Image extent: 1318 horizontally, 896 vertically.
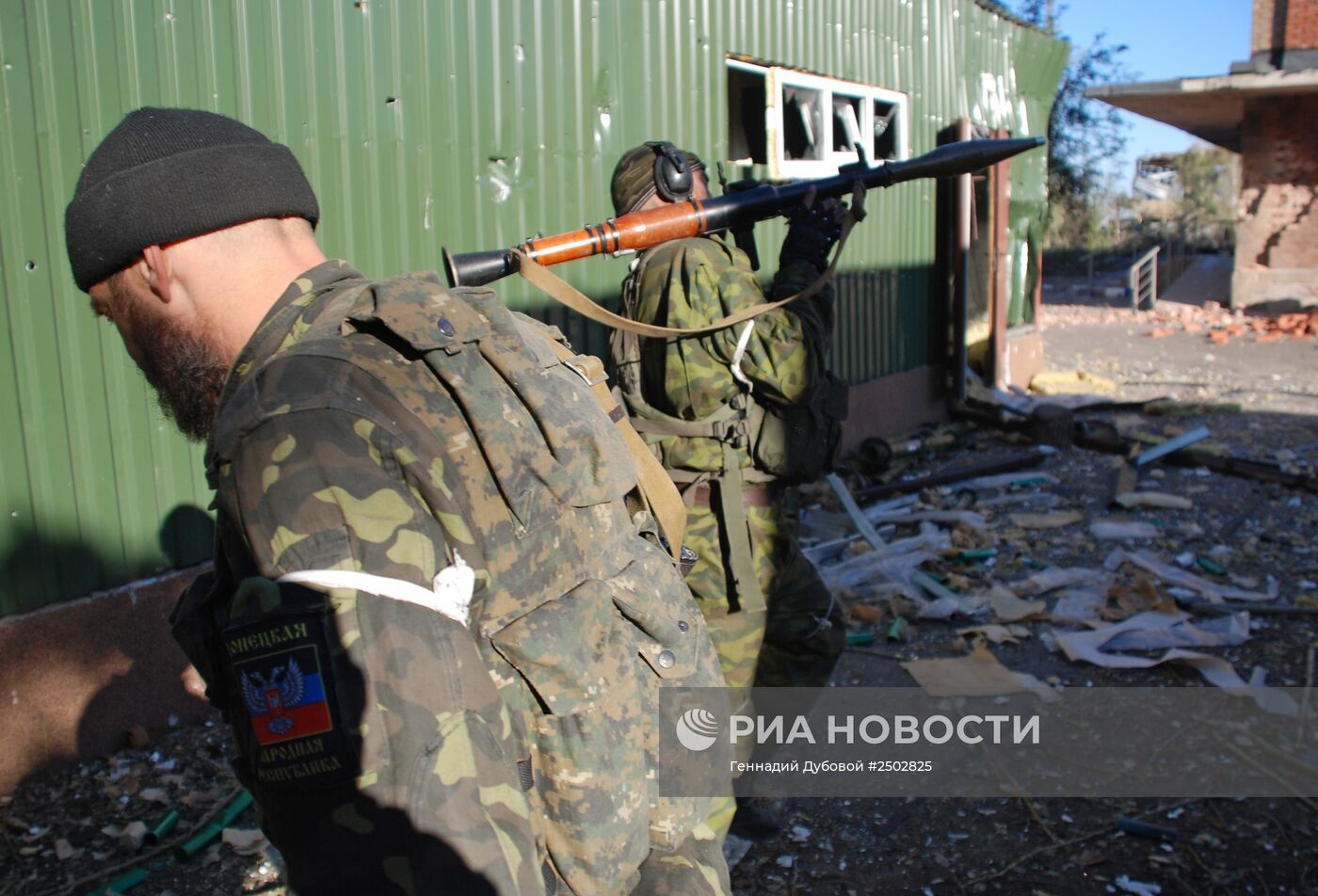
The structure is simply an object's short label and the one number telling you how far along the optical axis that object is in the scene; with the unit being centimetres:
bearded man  101
